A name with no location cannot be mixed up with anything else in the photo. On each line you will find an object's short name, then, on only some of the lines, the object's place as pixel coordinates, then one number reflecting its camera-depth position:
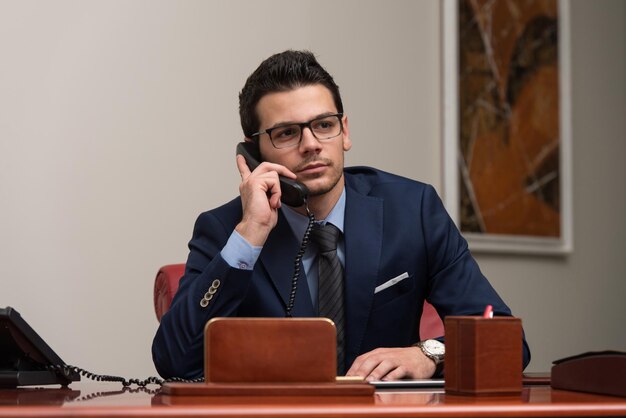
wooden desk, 3.83
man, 4.91
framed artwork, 7.65
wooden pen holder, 4.07
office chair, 5.16
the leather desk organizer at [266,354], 4.01
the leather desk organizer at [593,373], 4.10
